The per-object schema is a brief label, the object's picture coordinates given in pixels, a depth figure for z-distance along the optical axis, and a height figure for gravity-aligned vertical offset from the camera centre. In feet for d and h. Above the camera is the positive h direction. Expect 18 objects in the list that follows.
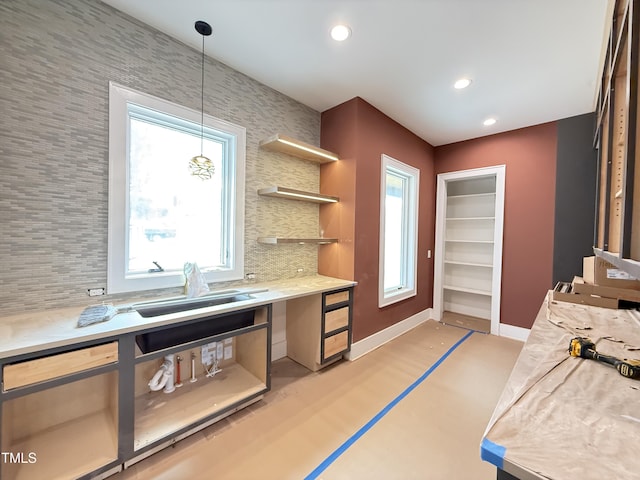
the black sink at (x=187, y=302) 5.82 -1.75
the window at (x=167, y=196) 5.73 +0.99
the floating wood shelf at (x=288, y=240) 7.87 -0.15
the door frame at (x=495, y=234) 11.49 +0.27
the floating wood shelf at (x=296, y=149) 7.83 +2.96
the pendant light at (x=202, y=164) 6.12 +1.73
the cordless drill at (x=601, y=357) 3.19 -1.62
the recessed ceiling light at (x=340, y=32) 6.01 +5.02
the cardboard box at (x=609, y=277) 6.45 -0.90
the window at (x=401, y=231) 11.59 +0.32
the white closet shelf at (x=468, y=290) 12.94 -2.67
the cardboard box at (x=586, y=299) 6.14 -1.45
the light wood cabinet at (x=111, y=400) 3.99 -3.74
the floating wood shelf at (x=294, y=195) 7.82 +1.36
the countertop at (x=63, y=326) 3.72 -1.68
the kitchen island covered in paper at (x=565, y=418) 1.97 -1.75
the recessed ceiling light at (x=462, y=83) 7.82 +5.00
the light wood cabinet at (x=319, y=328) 7.97 -3.07
